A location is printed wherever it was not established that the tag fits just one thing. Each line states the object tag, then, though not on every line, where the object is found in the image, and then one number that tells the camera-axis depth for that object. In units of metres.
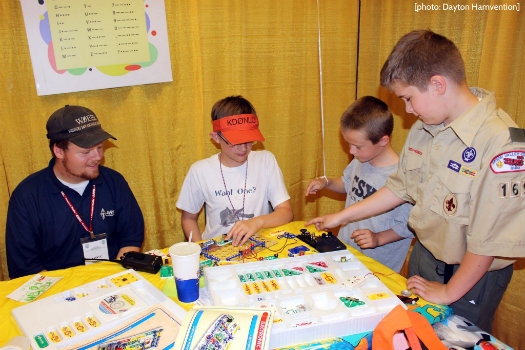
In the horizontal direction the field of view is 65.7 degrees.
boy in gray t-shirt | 2.06
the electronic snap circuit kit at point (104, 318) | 1.20
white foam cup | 1.34
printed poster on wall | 2.33
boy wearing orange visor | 2.24
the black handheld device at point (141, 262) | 1.61
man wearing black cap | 2.01
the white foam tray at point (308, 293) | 1.22
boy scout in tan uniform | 1.33
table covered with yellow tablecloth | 1.33
